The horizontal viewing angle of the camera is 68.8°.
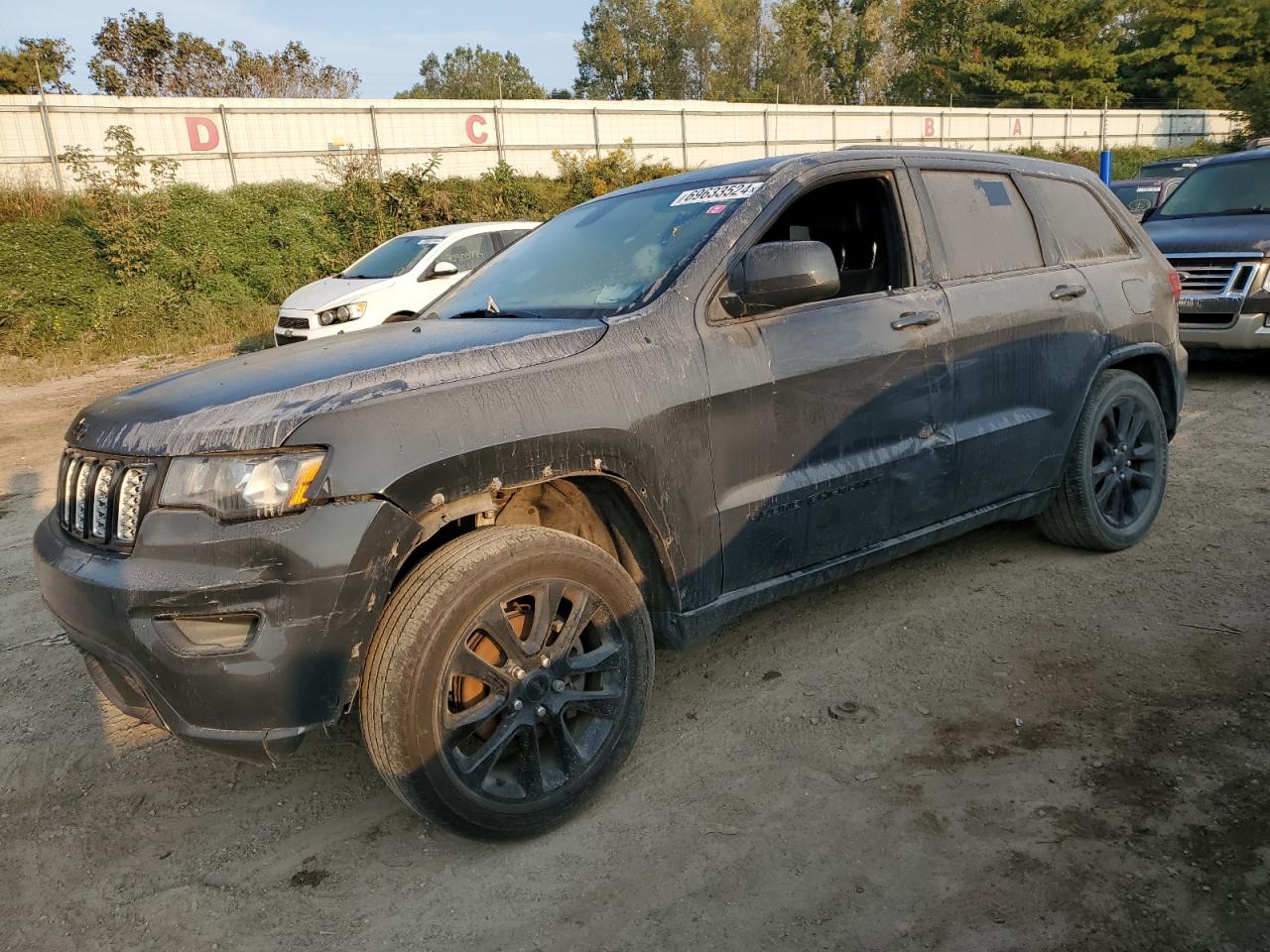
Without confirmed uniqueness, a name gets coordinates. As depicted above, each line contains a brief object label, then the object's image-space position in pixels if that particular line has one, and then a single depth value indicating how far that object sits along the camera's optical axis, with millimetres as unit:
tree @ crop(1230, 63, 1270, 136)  35031
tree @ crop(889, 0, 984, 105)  52500
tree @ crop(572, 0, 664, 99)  65375
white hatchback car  10570
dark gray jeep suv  2250
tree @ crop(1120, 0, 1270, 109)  44938
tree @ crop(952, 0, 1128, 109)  45594
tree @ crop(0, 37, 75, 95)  30578
